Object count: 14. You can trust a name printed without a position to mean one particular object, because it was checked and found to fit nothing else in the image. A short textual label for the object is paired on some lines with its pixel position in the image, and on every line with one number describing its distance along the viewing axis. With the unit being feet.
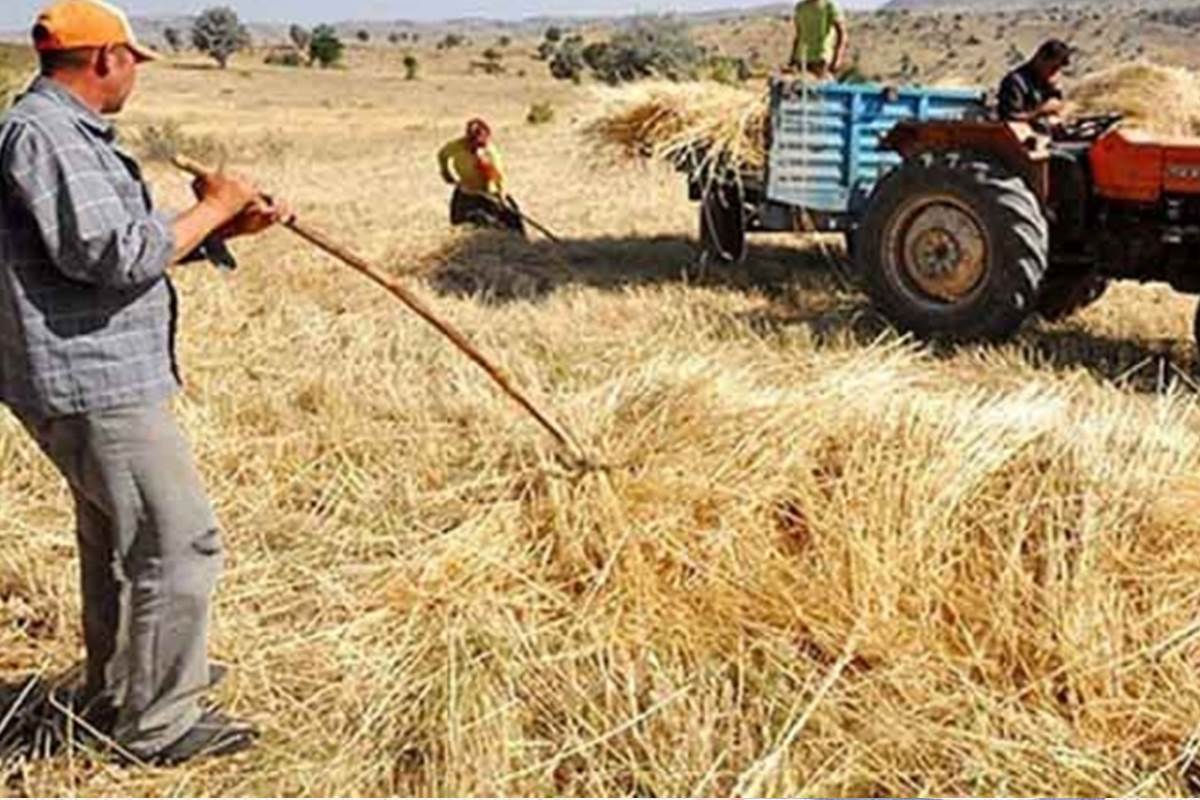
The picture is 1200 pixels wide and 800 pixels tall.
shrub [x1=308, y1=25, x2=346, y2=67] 226.99
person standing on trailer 33.86
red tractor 24.91
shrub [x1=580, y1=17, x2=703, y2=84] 101.22
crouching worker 38.68
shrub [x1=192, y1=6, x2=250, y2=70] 233.55
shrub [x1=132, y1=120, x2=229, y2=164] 70.95
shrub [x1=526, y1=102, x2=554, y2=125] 86.64
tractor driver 28.30
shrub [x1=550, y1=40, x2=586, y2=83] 177.06
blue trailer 30.68
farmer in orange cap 10.64
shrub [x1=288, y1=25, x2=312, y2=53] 284.65
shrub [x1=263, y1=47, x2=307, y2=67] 227.51
